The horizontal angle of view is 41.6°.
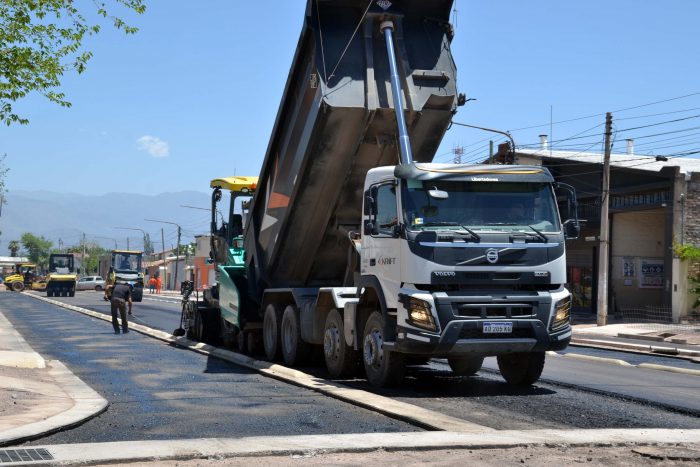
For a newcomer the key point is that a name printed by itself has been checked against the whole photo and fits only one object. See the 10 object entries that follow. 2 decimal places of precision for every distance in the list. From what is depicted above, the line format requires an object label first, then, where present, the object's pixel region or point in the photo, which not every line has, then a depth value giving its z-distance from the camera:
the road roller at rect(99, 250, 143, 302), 54.86
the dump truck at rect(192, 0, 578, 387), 11.38
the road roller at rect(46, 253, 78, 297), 67.12
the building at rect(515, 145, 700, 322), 35.25
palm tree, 179.15
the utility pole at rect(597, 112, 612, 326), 32.66
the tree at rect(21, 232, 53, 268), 185.62
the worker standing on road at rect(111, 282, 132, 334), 25.27
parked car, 86.94
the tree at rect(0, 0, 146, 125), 14.74
